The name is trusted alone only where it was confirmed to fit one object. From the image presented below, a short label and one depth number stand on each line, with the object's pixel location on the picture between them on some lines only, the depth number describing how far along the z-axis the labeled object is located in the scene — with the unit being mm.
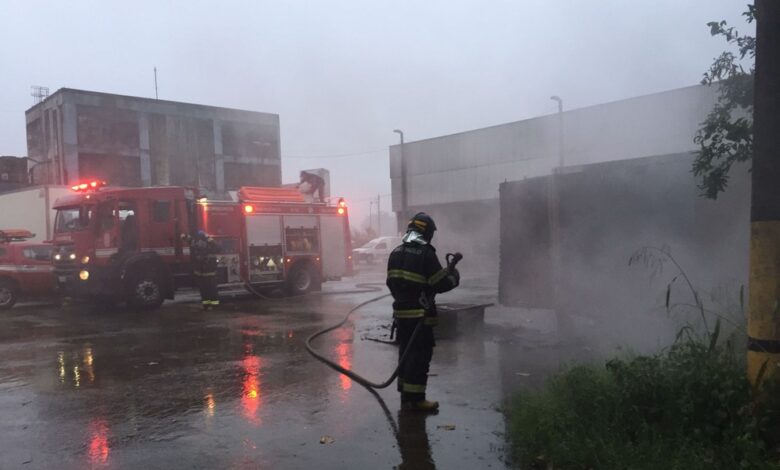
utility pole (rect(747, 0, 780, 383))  3047
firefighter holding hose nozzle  4598
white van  26750
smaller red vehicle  12531
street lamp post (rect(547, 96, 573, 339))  7223
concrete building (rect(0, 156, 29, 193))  24078
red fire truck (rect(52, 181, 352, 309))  11555
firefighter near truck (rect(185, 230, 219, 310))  11672
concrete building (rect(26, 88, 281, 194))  22312
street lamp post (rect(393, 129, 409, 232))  24500
